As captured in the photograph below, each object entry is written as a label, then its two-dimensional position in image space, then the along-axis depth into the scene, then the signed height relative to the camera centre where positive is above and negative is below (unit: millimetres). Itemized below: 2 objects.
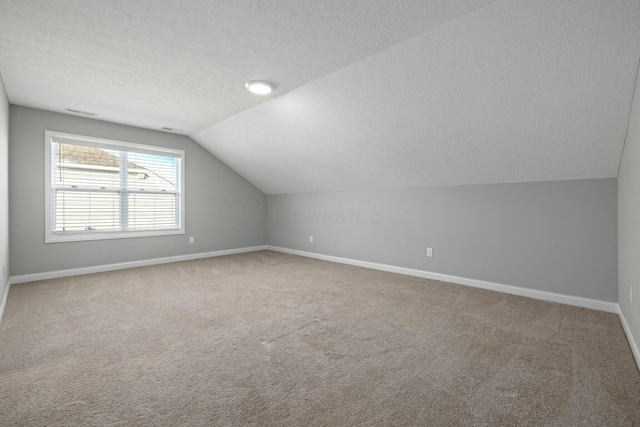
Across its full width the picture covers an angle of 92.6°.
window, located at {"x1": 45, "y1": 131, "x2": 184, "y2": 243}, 4309 +425
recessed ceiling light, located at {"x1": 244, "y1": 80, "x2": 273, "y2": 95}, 3131 +1348
